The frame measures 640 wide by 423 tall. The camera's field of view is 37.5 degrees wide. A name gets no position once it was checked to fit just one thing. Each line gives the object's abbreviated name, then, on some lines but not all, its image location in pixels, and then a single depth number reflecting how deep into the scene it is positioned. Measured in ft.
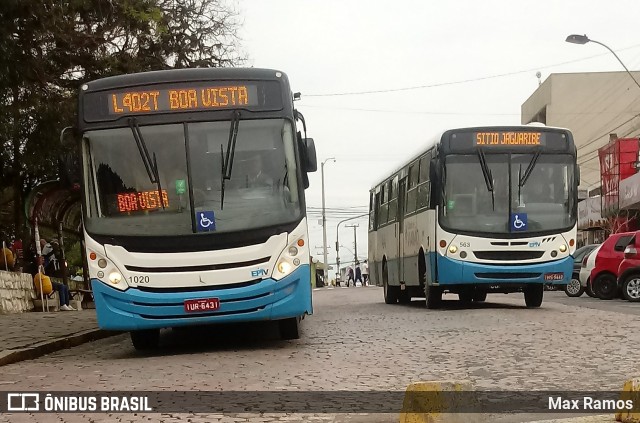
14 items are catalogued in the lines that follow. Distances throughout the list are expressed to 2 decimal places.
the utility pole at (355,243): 394.11
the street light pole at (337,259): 367.62
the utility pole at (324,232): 237.37
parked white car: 85.17
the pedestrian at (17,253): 86.07
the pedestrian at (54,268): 80.28
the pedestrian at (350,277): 252.42
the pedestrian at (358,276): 242.58
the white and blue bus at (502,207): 56.90
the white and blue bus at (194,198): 35.96
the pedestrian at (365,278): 254.90
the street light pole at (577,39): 100.38
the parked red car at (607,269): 81.15
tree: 48.08
